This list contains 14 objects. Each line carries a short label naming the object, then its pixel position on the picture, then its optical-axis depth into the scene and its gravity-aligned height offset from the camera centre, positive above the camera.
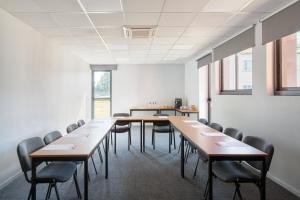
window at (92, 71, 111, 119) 8.92 +0.08
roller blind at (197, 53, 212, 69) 5.83 +0.98
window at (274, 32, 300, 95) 3.09 +0.44
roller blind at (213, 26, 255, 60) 3.88 +1.00
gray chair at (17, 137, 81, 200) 2.32 -0.86
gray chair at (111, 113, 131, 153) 5.32 -0.79
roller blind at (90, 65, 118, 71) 8.70 +1.13
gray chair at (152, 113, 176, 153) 5.15 -0.79
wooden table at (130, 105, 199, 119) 8.20 -0.47
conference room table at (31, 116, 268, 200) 2.21 -0.58
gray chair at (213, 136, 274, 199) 2.32 -0.87
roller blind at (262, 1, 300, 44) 2.82 +0.99
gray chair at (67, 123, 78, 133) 3.69 -0.55
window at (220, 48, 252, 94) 4.34 +0.48
